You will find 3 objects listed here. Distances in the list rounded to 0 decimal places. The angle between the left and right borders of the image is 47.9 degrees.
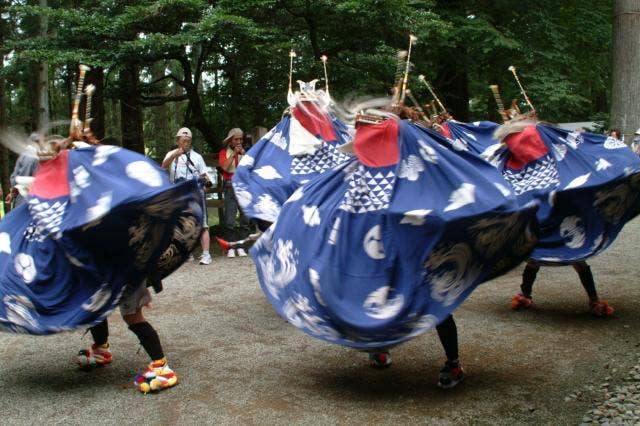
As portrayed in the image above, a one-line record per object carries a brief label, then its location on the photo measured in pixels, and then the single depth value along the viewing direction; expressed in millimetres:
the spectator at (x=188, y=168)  8625
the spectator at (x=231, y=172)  9523
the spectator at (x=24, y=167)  6828
